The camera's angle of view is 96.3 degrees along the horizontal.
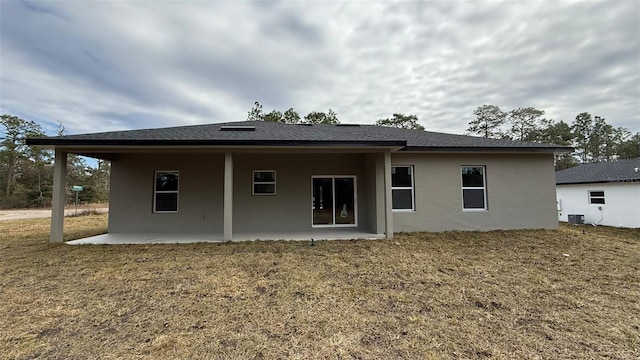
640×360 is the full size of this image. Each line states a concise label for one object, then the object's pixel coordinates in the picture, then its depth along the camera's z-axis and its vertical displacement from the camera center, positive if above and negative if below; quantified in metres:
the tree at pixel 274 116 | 26.91 +7.47
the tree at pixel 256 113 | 27.39 +7.93
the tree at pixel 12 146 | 27.88 +5.13
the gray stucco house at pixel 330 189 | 9.55 +0.21
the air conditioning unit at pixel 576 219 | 14.20 -1.31
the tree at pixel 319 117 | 27.56 +7.51
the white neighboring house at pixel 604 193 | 12.75 -0.03
